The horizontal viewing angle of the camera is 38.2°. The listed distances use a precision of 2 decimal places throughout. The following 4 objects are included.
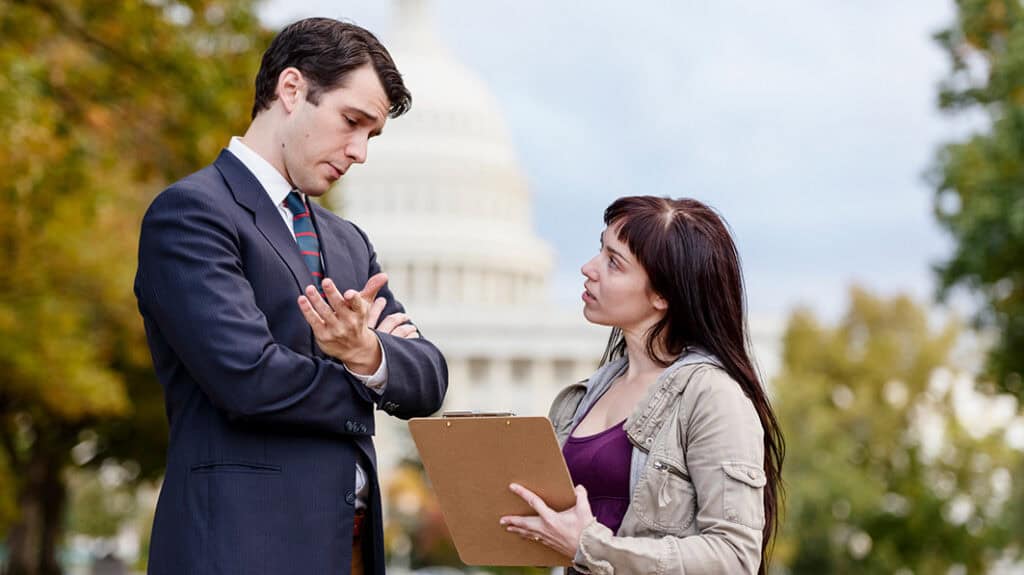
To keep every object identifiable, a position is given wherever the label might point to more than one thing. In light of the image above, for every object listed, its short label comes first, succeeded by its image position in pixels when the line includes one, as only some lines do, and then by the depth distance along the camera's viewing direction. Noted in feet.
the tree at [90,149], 40.57
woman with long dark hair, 12.05
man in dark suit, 11.60
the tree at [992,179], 60.54
